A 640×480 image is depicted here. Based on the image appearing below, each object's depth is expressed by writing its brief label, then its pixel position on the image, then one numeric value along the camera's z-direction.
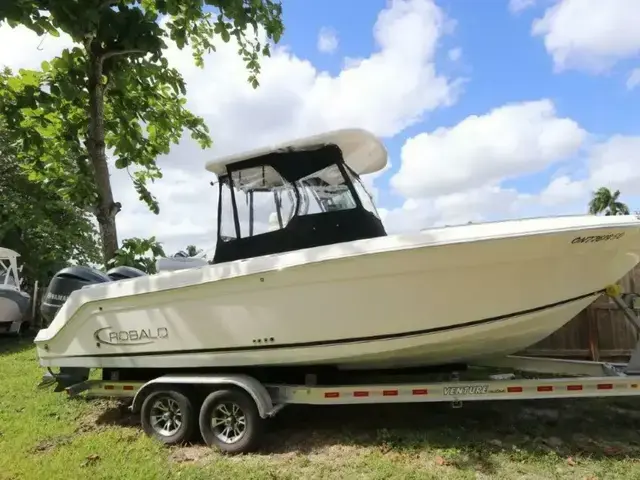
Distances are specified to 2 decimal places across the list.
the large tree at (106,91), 3.83
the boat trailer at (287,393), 3.98
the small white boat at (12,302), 11.08
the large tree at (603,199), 46.22
